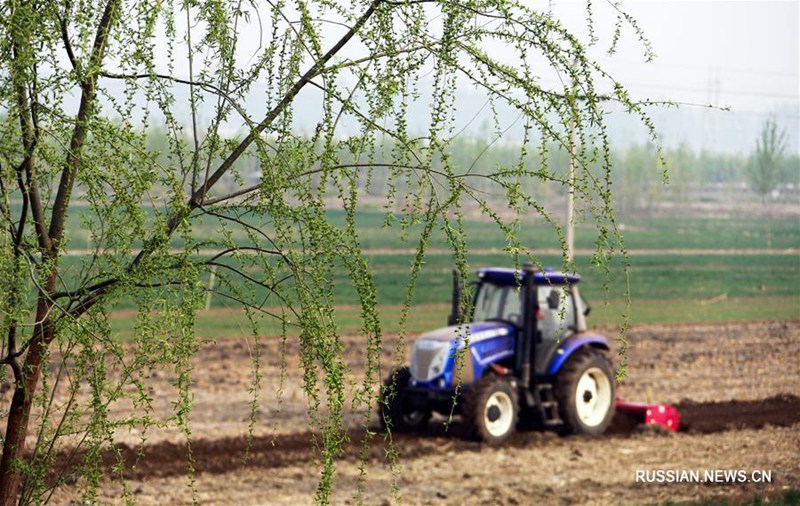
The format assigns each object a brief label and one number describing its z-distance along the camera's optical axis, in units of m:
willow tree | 10.37
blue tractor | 28.16
